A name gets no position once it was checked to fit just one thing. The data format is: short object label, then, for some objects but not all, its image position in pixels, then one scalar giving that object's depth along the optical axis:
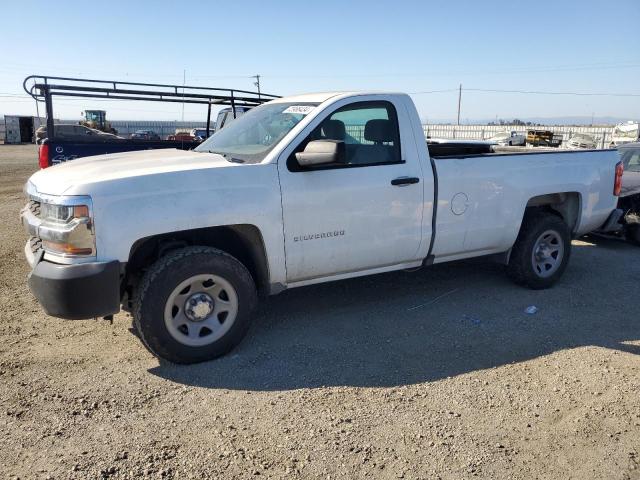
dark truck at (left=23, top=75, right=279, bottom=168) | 7.72
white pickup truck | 3.60
